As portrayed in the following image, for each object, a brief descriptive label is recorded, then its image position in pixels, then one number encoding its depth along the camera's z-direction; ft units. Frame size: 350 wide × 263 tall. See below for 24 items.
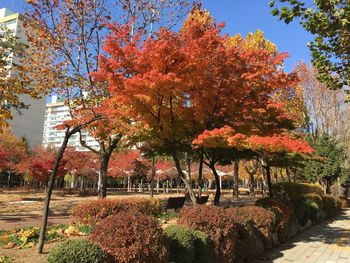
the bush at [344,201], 94.34
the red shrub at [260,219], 31.87
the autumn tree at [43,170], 108.06
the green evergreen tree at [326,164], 90.84
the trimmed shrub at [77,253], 14.01
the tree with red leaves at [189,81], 32.96
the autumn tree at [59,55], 54.29
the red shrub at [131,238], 15.74
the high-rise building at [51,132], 407.85
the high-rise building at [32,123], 260.62
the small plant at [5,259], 18.10
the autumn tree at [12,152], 140.77
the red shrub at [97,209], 36.55
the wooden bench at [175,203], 54.44
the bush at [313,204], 54.42
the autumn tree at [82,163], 130.95
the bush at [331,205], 66.82
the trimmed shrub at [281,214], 37.42
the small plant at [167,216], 42.57
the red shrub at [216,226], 23.81
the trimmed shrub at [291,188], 73.36
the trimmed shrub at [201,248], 21.83
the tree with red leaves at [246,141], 31.68
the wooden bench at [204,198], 61.97
